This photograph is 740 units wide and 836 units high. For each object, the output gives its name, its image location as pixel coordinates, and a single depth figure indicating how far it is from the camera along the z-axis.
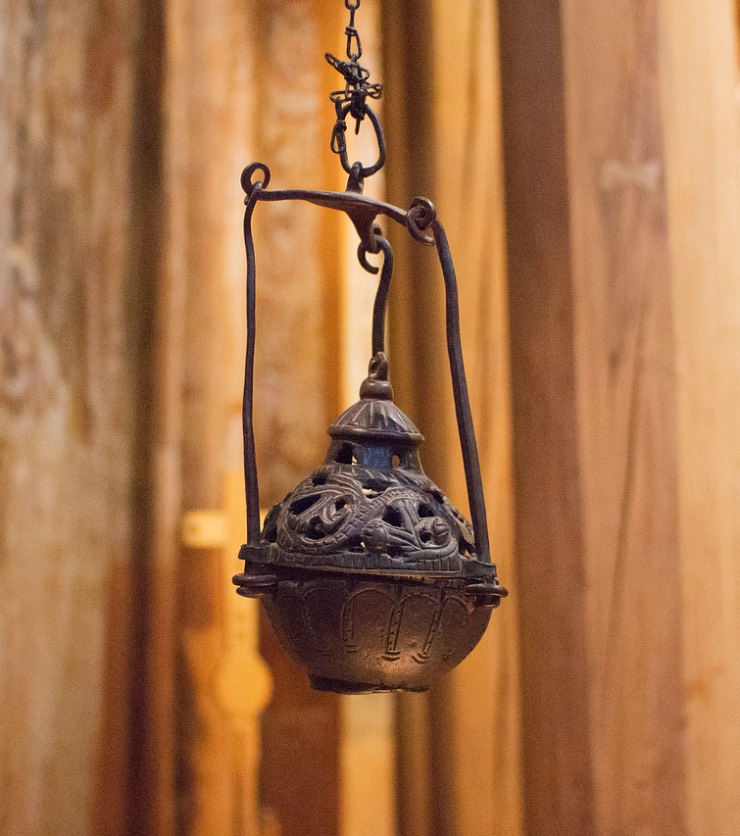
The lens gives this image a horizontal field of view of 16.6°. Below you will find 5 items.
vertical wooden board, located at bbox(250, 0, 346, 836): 1.35
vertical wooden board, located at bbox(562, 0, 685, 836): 1.23
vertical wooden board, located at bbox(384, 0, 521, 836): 1.33
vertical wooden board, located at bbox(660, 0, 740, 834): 1.25
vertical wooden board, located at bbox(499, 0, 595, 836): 1.25
